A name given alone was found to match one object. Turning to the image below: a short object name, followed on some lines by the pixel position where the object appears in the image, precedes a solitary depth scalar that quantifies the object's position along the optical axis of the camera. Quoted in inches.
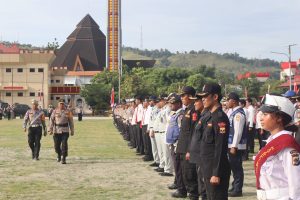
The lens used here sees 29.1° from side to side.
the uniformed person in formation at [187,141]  400.8
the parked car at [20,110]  2645.2
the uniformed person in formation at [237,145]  433.4
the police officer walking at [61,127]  671.1
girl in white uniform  177.0
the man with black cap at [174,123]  467.8
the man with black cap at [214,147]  272.1
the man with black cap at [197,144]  310.2
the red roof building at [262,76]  6628.9
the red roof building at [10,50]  3644.2
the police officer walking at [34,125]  720.3
